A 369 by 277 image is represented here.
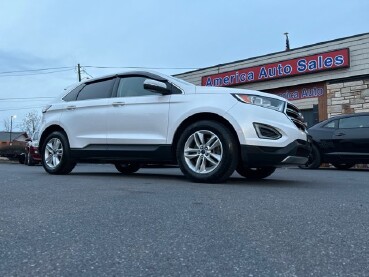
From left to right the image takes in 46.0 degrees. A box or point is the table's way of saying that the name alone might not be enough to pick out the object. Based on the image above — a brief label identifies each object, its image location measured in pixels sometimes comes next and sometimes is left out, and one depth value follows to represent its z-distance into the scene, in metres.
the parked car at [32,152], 14.02
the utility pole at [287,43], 32.84
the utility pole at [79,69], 38.81
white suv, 5.50
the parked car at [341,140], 9.98
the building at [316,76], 14.72
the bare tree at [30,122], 71.06
